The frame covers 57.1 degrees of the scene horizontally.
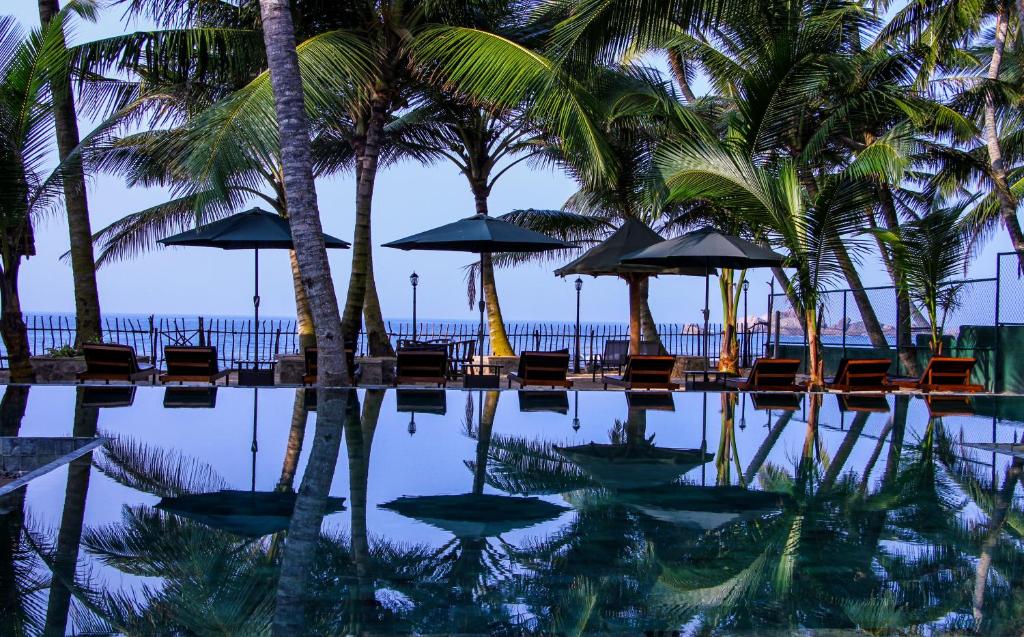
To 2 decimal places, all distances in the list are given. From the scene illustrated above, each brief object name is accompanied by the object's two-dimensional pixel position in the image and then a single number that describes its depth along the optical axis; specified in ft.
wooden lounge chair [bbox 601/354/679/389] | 47.06
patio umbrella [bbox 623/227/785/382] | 45.44
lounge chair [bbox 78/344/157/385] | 44.60
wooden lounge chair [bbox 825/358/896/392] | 47.62
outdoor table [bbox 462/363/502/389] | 49.06
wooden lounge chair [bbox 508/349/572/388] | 47.39
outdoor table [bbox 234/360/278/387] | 47.50
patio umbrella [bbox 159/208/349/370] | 46.52
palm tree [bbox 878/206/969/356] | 51.78
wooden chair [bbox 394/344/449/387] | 46.34
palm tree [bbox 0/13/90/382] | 42.88
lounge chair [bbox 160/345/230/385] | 45.55
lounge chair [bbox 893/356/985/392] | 47.70
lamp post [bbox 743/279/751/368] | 67.62
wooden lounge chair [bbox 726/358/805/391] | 46.29
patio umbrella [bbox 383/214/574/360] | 47.70
